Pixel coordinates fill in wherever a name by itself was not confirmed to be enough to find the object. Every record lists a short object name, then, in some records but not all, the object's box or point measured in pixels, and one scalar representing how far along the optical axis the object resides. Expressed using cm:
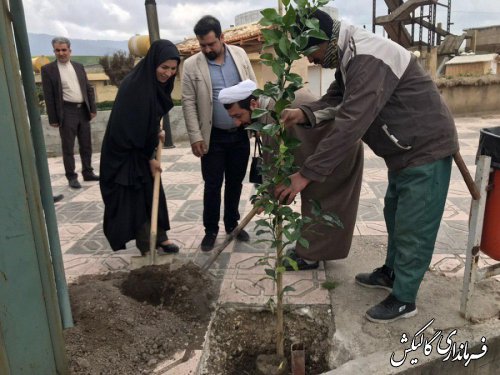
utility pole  753
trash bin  230
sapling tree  182
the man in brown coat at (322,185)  294
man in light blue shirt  341
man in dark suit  557
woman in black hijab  311
